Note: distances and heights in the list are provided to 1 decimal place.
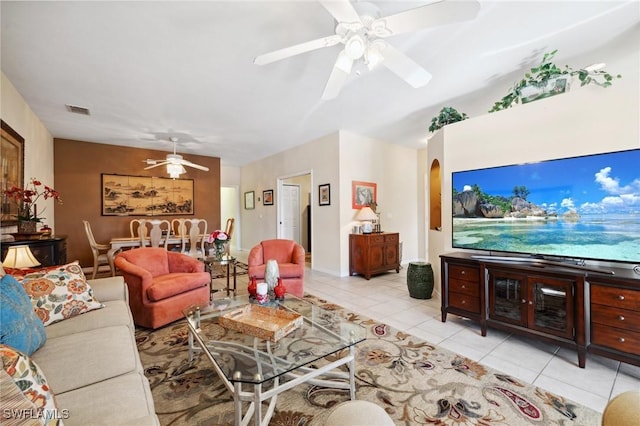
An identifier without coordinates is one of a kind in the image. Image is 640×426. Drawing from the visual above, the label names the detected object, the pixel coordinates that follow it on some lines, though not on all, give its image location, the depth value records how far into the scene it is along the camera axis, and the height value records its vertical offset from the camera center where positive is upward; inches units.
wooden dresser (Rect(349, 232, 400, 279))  185.0 -28.6
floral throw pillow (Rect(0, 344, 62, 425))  26.4 -17.3
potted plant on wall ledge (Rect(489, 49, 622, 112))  87.4 +46.7
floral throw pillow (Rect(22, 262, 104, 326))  68.9 -20.7
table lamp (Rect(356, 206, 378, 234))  193.3 -2.1
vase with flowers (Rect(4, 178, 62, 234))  106.0 +5.8
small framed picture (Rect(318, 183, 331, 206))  203.3 +15.8
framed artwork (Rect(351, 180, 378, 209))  200.4 +16.0
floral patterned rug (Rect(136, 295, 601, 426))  59.6 -45.8
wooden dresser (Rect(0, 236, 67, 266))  92.8 -11.6
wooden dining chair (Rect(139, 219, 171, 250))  175.9 -14.0
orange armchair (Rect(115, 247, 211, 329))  102.1 -27.0
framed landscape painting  220.1 +19.0
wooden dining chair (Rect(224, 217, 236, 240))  203.2 -7.9
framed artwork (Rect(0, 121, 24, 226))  106.4 +22.1
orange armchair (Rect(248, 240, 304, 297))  136.7 -25.2
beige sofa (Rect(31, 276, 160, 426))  39.0 -28.3
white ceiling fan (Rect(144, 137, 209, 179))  186.2 +37.5
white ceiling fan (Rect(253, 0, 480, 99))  58.2 +44.8
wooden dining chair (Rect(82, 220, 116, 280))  167.2 -24.9
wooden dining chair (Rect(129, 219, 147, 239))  174.3 -8.5
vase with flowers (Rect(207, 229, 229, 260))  135.0 -12.8
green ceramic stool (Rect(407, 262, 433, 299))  140.2 -36.0
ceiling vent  146.3 +61.3
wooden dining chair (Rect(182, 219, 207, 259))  187.5 -16.7
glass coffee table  52.3 -30.7
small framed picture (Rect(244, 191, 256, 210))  300.7 +18.0
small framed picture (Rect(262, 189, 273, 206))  268.6 +18.9
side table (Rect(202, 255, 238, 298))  133.3 -22.6
